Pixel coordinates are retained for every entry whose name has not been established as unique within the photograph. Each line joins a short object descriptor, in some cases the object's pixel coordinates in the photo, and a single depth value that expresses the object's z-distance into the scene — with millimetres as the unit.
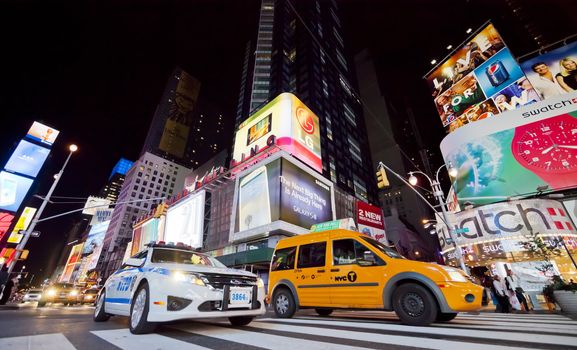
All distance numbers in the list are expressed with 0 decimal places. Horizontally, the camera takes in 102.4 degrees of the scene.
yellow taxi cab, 4602
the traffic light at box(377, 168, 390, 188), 11336
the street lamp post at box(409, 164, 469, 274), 12438
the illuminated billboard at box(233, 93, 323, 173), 30684
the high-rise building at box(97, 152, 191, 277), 71688
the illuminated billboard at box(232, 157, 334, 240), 25953
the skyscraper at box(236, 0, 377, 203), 64062
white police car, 3588
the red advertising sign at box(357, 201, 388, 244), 30078
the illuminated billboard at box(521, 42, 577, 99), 18828
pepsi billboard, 20312
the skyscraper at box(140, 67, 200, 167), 96250
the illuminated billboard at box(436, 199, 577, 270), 15016
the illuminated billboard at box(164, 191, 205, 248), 32594
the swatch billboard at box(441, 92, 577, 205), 15703
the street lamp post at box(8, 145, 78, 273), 14055
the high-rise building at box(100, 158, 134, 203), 126375
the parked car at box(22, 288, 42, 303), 23278
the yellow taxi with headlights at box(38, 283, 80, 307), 15685
